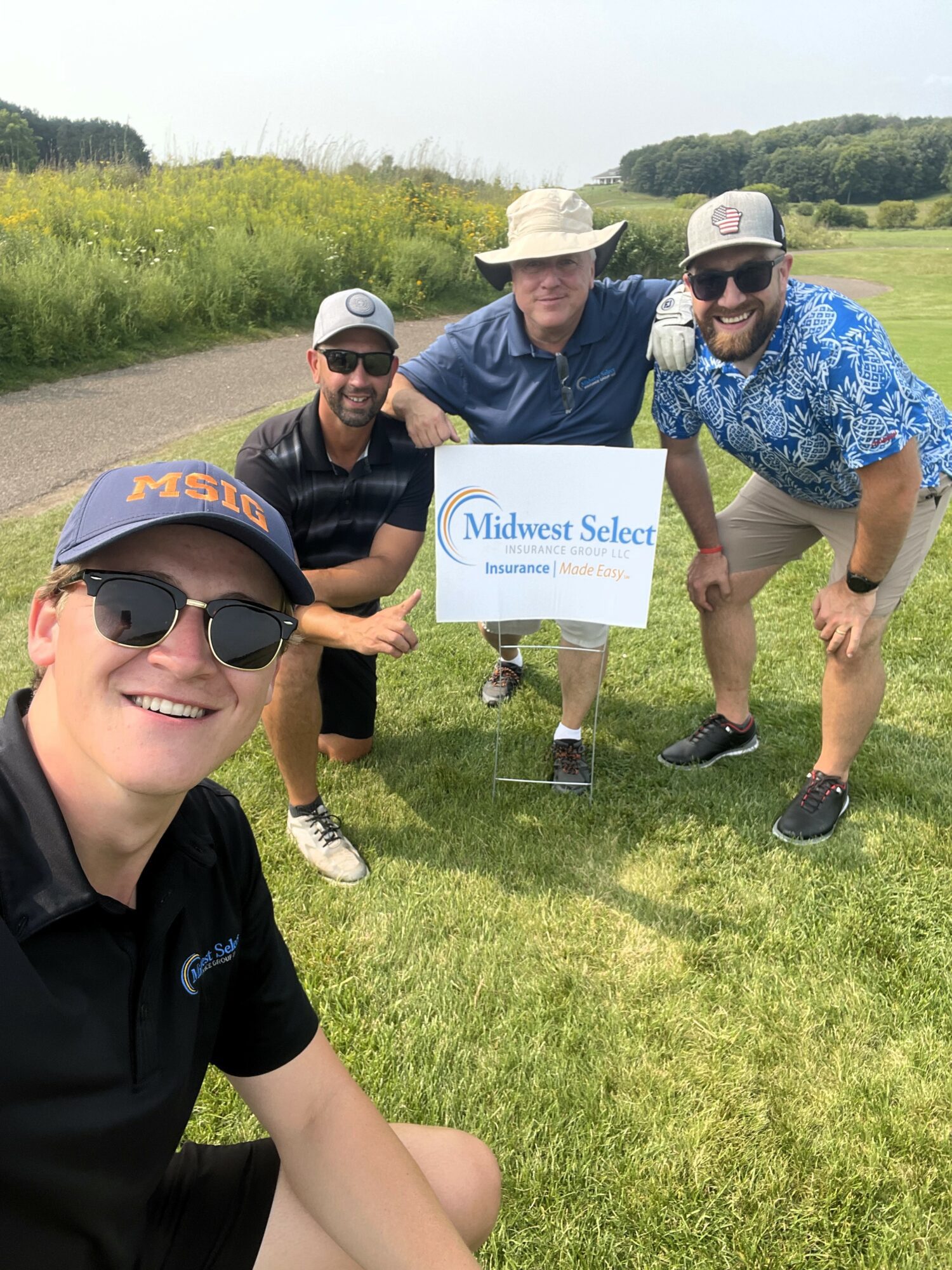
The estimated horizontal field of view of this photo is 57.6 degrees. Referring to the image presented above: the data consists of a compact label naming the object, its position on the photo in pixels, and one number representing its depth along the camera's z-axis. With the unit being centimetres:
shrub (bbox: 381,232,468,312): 1766
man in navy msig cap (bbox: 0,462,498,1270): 122
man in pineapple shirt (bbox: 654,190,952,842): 293
